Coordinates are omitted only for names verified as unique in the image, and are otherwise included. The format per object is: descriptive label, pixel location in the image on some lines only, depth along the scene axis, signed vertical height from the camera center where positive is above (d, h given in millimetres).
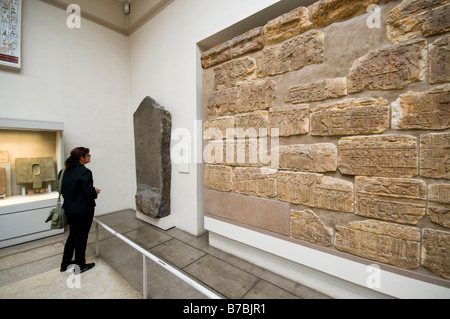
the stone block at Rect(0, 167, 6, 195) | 2914 -358
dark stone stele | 3291 -46
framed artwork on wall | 2873 +1966
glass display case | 2777 -302
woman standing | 2066 -513
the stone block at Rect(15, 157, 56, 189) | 3025 -220
